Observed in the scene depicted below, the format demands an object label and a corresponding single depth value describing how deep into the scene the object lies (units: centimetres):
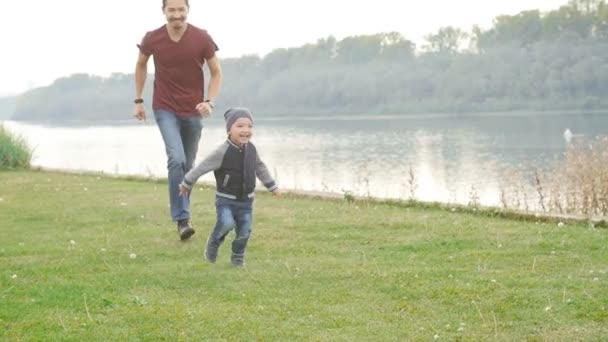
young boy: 1184
